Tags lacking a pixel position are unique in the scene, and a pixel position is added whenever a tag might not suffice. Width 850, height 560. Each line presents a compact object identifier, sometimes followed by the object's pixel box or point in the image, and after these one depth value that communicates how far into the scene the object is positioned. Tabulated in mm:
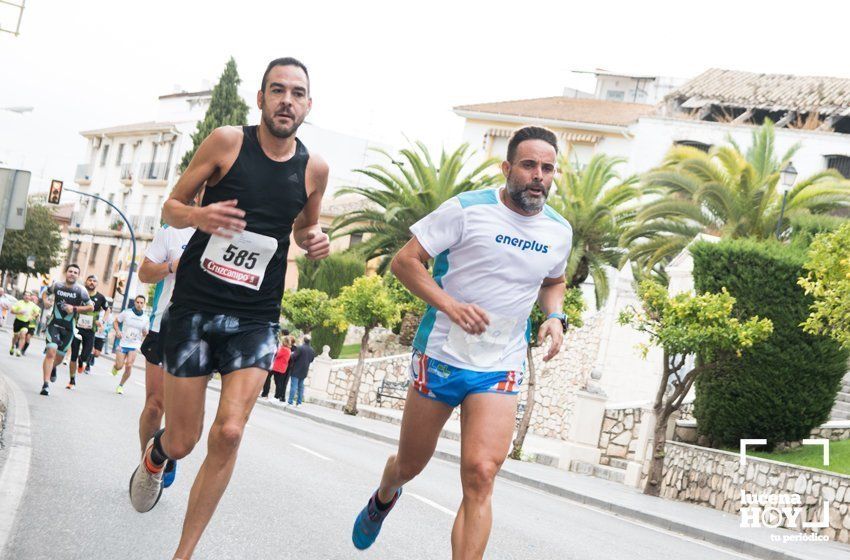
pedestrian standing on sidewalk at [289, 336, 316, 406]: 33812
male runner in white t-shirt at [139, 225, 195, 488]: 8234
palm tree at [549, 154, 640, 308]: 38438
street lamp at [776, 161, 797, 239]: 28156
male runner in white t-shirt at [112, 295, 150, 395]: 22062
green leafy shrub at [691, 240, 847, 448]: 19656
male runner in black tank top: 5828
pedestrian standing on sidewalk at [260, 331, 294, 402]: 33781
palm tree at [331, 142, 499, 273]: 43062
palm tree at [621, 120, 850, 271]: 32688
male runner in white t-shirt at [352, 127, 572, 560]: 6070
